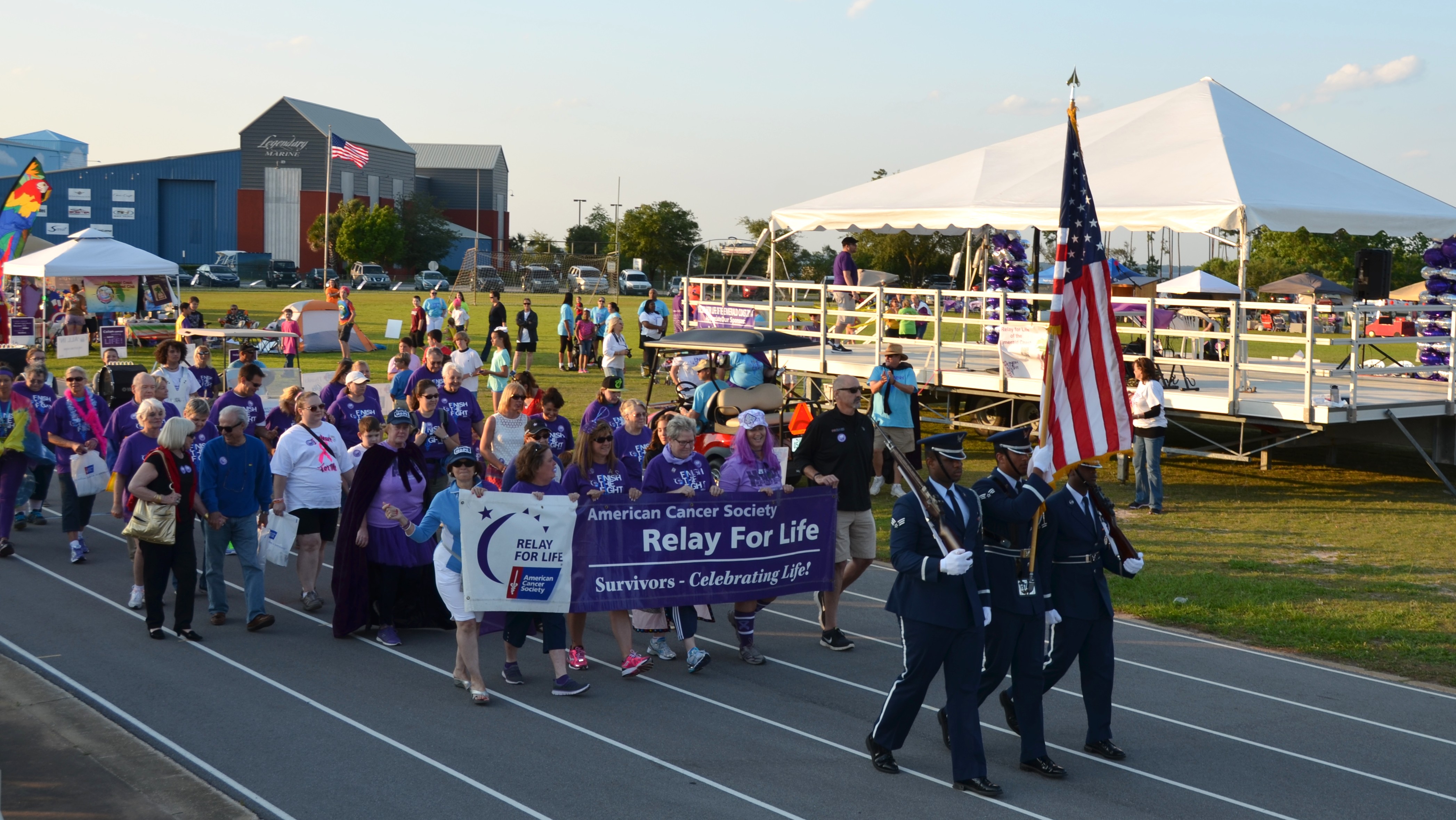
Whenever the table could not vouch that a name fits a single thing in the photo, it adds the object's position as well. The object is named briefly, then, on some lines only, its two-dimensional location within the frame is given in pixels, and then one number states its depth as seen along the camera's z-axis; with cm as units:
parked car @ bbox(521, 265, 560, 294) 7744
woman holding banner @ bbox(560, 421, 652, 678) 861
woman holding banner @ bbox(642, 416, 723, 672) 877
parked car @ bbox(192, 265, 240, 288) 7350
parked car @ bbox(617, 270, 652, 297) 7319
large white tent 1627
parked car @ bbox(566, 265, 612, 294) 7081
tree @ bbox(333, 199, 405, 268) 8312
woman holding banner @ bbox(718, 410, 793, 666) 898
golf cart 1411
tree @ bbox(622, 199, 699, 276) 8925
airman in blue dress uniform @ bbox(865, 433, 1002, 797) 656
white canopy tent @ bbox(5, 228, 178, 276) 3027
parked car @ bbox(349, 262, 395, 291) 7250
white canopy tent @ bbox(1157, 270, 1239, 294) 3063
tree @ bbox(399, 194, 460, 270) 9025
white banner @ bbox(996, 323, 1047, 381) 1712
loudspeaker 2280
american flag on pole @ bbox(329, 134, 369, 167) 5069
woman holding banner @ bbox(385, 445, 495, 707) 794
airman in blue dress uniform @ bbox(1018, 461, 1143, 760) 713
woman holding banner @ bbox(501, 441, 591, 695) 821
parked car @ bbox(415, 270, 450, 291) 7450
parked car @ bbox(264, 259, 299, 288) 7656
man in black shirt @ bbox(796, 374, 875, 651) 939
